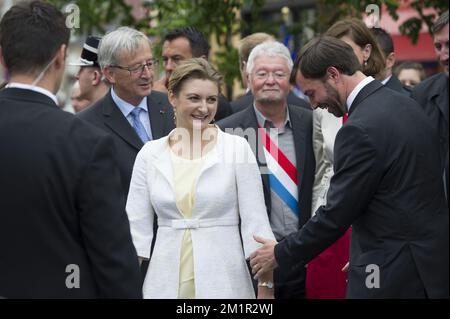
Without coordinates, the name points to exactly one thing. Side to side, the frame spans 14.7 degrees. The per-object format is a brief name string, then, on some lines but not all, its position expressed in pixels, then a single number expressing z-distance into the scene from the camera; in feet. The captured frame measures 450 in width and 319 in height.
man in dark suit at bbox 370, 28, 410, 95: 44.43
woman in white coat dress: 33.29
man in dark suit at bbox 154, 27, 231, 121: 47.86
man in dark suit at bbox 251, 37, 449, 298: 29.31
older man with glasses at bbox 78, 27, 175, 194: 40.26
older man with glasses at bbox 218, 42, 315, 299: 39.92
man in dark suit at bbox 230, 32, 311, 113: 46.91
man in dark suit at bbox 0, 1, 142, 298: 24.32
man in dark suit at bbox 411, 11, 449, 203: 29.68
